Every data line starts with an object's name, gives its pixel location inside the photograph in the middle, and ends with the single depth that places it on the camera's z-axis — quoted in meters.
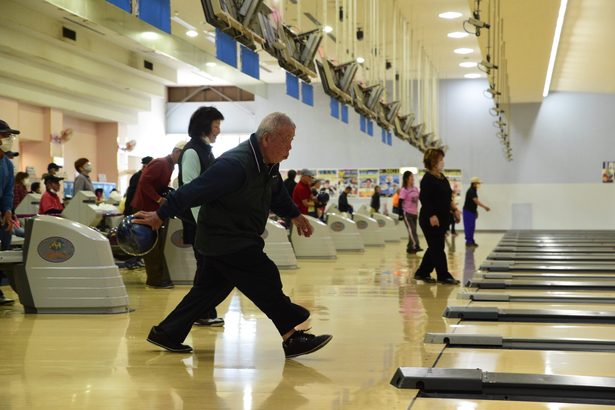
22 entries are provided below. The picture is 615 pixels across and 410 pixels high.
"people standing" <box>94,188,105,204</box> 13.14
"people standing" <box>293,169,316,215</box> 13.78
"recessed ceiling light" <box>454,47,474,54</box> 22.09
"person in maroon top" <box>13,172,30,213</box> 11.79
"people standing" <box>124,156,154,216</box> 9.00
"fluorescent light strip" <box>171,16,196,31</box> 18.91
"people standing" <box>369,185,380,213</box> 24.07
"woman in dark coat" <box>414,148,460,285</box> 8.93
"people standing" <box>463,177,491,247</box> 17.52
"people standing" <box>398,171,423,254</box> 14.58
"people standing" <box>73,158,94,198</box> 11.41
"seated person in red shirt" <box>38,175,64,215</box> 10.12
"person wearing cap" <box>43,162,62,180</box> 10.70
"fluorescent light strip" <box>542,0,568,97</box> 15.82
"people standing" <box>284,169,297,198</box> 13.93
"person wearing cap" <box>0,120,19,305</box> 6.90
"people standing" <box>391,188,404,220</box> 22.17
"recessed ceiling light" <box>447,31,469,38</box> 19.96
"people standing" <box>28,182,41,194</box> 12.73
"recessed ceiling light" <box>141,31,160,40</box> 19.05
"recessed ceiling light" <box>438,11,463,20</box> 17.97
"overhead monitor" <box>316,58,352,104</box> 11.55
